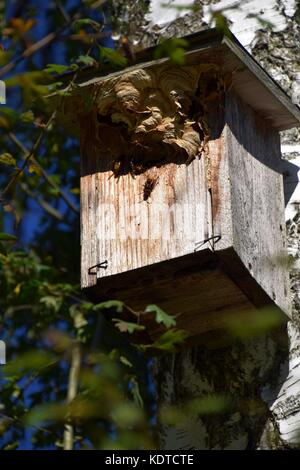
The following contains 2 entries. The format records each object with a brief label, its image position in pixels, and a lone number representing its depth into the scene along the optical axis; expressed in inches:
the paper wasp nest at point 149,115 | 180.7
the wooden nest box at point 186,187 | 173.3
